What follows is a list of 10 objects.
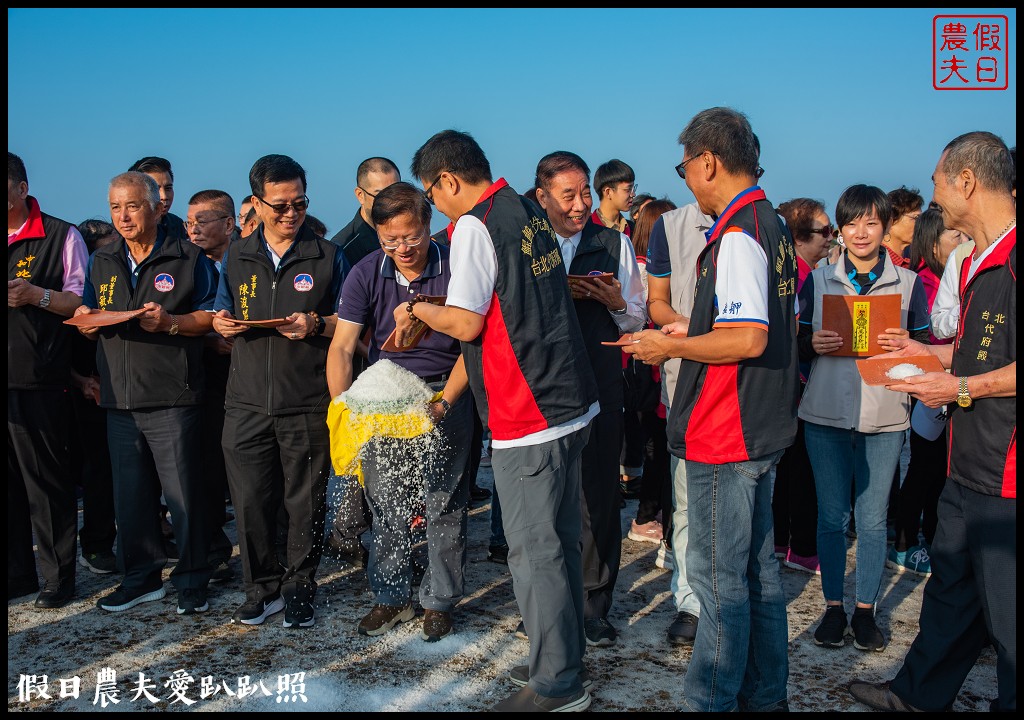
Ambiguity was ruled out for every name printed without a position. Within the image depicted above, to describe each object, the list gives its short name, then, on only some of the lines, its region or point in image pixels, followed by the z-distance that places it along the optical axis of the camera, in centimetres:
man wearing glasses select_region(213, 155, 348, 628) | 453
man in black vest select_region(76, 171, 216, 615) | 471
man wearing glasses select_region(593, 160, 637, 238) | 680
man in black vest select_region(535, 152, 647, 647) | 439
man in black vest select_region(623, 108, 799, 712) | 316
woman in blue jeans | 428
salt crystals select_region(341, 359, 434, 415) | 407
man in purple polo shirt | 433
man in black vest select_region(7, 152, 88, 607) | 484
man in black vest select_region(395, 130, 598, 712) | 338
